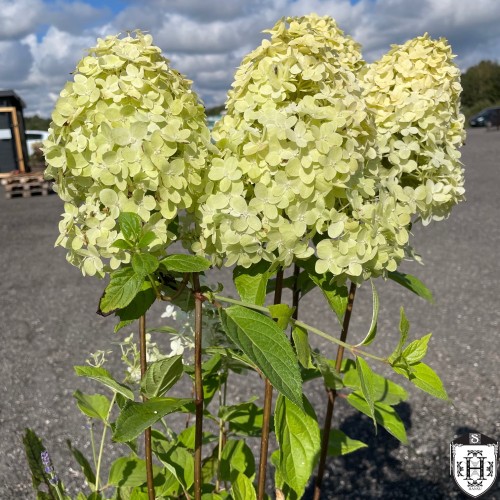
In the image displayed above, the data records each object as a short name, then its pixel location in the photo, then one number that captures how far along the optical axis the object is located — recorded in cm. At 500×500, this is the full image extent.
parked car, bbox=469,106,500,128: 2497
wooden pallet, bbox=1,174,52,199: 1065
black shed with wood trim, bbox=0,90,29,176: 1208
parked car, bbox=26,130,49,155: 2643
